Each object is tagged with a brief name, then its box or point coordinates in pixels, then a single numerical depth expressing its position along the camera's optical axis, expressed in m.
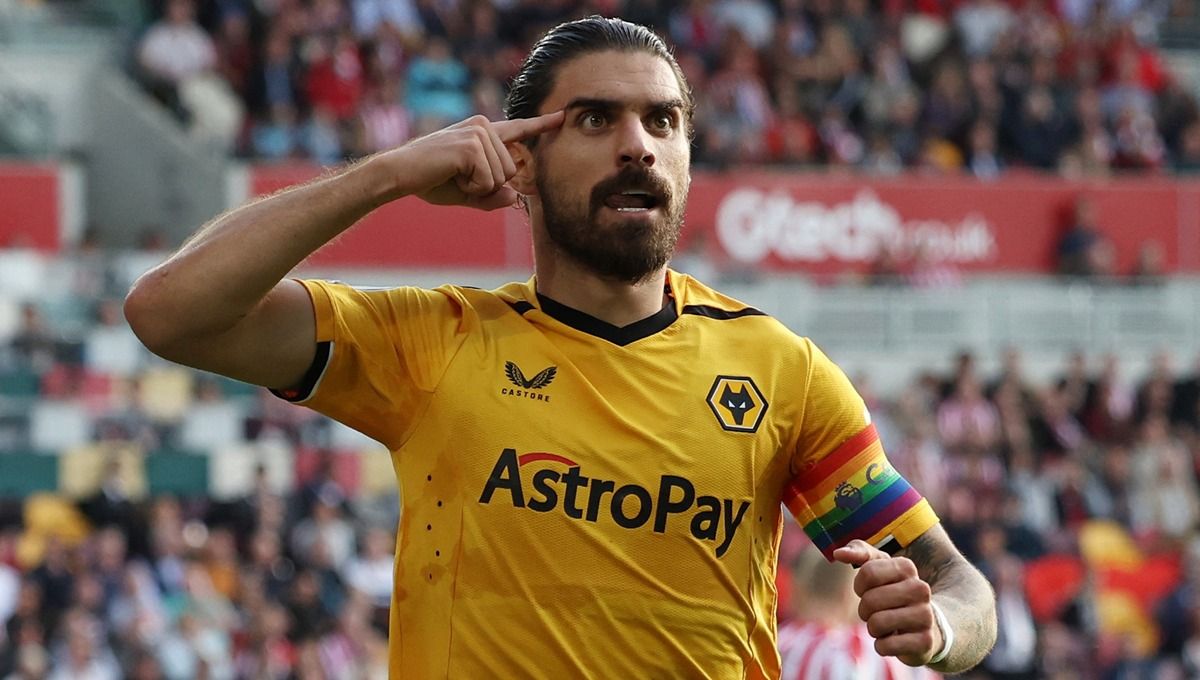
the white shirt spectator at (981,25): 22.38
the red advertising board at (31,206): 17.58
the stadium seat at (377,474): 14.61
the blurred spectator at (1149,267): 19.75
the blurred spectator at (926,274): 19.18
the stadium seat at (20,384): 14.74
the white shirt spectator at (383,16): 19.38
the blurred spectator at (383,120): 18.05
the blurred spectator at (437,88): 18.64
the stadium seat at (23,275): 15.77
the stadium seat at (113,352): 15.06
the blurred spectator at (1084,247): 20.14
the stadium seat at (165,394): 14.63
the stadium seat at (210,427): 14.53
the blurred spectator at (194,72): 18.52
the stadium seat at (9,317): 15.26
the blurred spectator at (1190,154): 21.56
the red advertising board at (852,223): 18.33
